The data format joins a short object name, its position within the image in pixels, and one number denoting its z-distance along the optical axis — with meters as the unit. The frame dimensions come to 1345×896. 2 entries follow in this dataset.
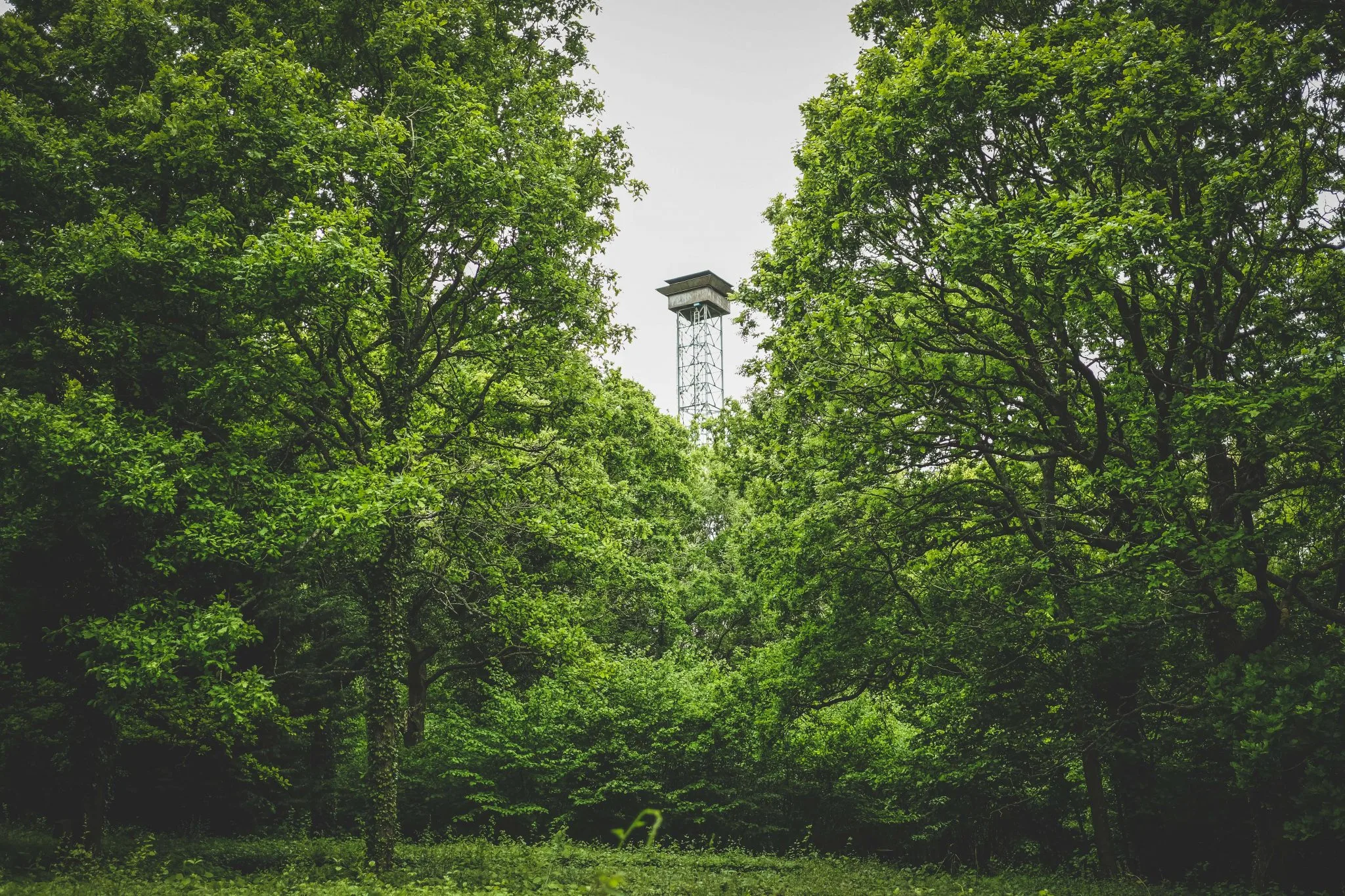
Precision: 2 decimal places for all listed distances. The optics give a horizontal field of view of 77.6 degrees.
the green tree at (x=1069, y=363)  9.24
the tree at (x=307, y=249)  11.25
